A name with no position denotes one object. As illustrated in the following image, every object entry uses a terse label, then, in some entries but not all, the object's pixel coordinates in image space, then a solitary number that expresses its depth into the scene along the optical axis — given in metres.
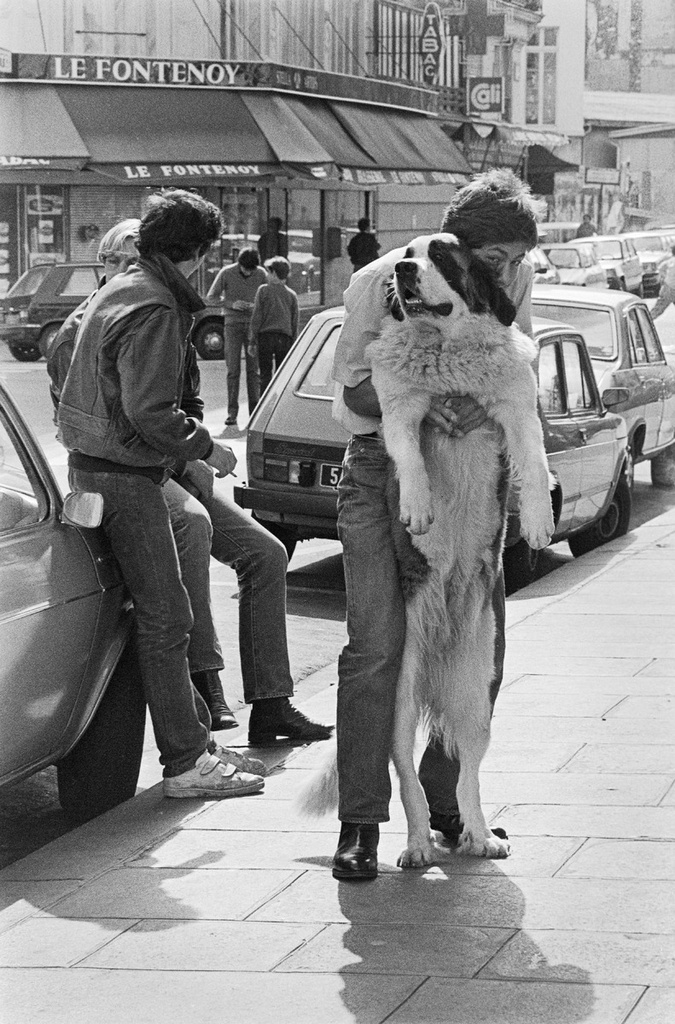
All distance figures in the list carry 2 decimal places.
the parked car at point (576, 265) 37.84
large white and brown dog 4.06
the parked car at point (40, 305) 25.69
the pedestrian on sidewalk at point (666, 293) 15.99
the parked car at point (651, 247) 43.31
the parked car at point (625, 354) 12.41
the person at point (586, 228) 46.12
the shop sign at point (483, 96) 35.16
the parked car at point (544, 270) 32.88
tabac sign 29.92
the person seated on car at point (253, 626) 5.79
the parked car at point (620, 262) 39.50
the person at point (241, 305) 18.77
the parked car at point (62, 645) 4.63
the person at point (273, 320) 18.06
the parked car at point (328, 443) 9.44
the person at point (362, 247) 32.38
